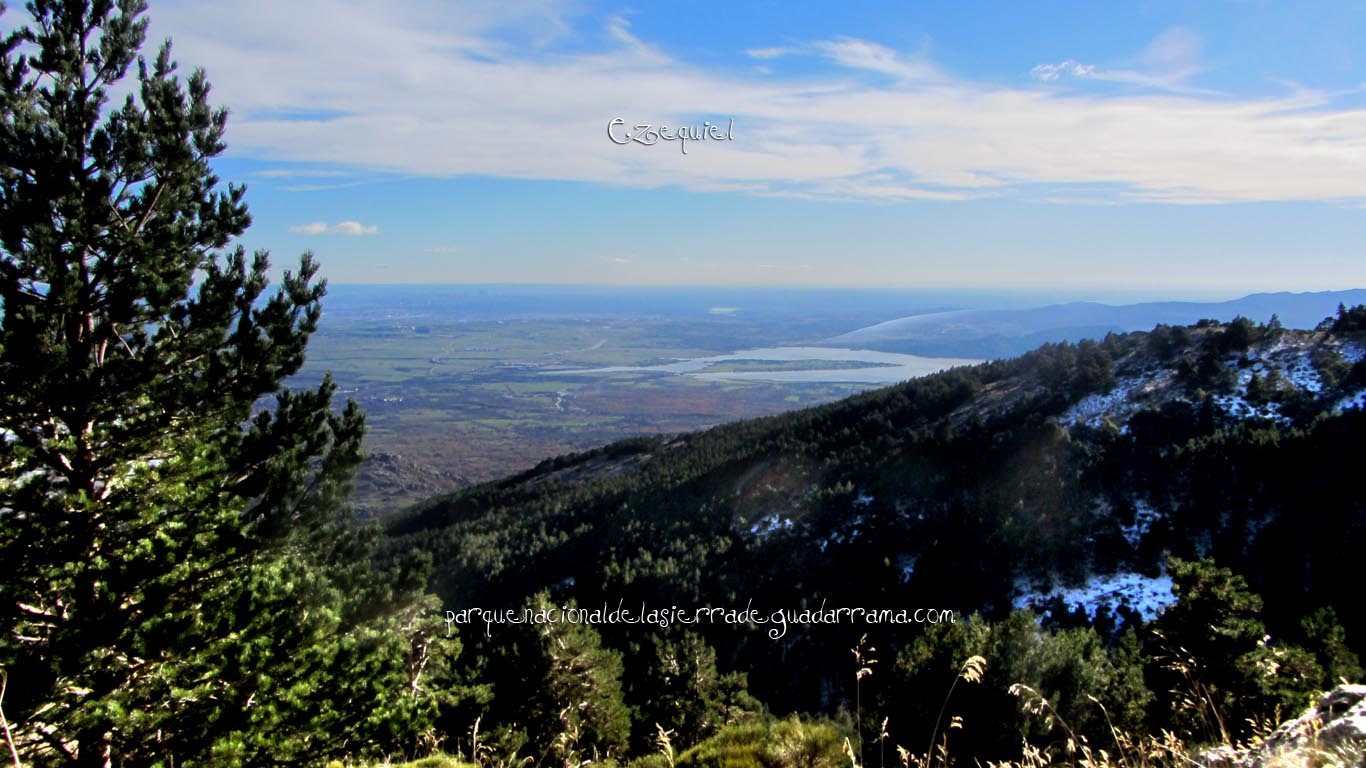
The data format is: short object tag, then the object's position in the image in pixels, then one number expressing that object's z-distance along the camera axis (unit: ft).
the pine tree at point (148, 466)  24.89
